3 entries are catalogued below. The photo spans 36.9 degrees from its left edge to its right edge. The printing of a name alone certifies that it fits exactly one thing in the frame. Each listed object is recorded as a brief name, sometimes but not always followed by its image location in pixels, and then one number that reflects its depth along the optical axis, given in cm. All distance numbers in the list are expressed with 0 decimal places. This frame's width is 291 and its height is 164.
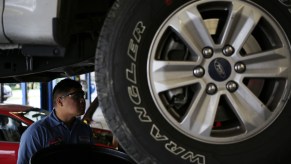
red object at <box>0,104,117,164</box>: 550
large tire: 158
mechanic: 283
